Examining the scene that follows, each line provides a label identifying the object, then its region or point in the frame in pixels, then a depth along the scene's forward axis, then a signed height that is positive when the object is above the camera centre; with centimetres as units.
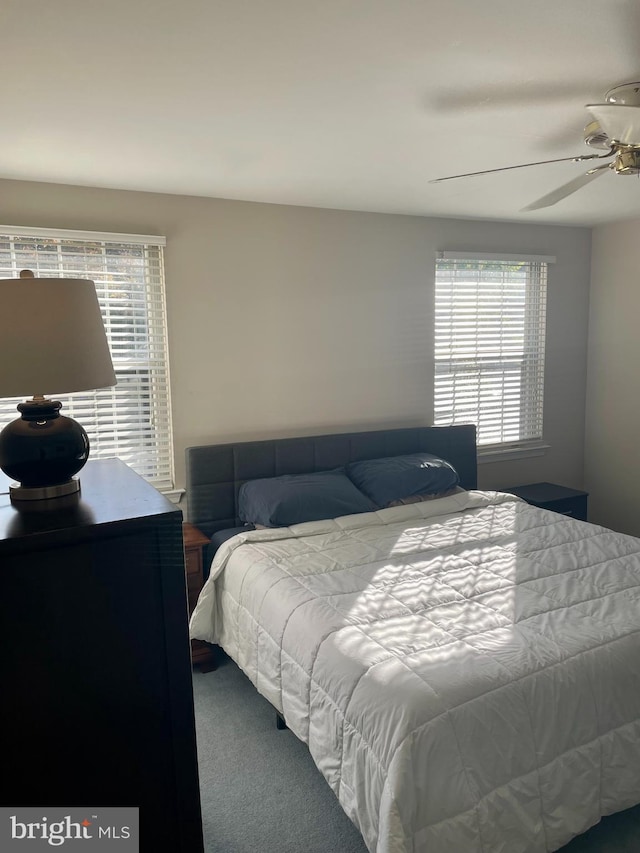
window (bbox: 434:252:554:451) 425 -2
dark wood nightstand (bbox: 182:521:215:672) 304 -116
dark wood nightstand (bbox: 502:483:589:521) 418 -107
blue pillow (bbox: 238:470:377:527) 315 -80
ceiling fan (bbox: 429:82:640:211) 180 +65
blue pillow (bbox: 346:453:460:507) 345 -76
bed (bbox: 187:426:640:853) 165 -99
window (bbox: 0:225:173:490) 307 +3
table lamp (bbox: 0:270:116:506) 126 -4
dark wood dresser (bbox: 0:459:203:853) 116 -62
